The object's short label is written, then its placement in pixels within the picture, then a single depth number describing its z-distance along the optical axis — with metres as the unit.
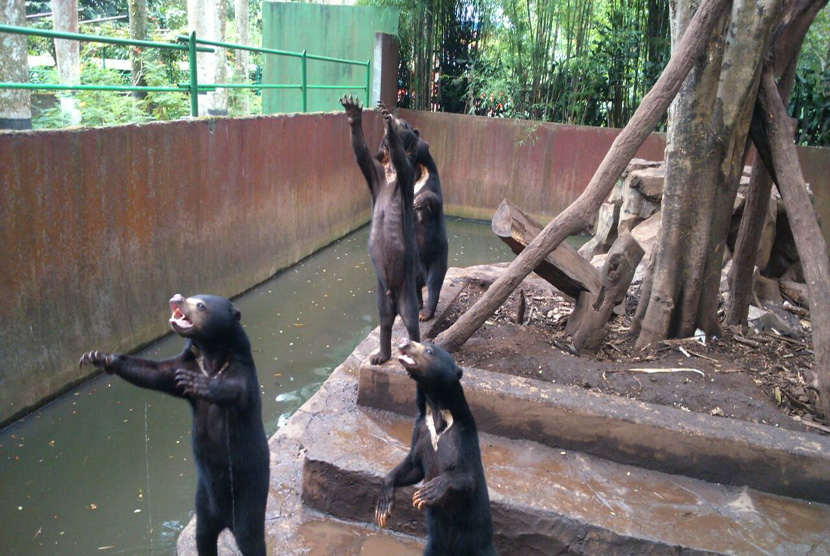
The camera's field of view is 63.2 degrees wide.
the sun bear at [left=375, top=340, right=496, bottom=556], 2.55
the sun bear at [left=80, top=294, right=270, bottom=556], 2.48
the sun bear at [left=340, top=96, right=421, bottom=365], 3.84
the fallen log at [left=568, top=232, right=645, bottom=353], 4.79
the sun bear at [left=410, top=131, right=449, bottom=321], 4.86
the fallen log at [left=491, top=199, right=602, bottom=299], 4.62
